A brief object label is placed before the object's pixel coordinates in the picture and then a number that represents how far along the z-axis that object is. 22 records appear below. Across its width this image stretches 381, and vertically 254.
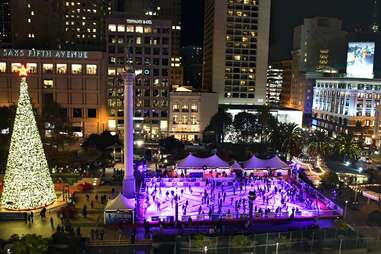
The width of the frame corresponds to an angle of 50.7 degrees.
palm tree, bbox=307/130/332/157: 62.19
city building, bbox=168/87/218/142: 87.81
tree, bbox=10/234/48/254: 23.90
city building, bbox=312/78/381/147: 89.94
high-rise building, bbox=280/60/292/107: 150.20
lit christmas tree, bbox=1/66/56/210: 32.94
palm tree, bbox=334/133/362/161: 62.25
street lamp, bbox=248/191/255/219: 31.29
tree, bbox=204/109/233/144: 82.19
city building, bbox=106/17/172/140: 86.44
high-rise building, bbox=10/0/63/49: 108.62
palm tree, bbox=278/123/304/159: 62.78
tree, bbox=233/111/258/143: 79.02
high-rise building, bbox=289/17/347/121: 145.50
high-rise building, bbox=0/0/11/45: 119.30
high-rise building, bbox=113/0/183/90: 157.62
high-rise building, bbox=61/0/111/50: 151.00
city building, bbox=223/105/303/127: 94.31
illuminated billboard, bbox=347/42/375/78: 102.44
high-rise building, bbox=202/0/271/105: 104.75
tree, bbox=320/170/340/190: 46.70
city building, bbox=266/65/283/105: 196.90
